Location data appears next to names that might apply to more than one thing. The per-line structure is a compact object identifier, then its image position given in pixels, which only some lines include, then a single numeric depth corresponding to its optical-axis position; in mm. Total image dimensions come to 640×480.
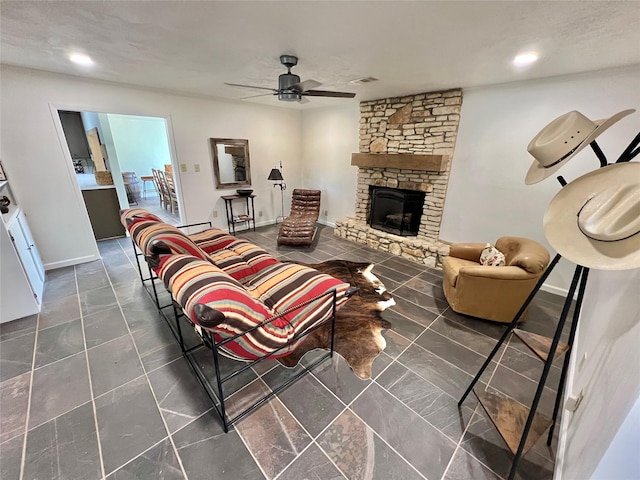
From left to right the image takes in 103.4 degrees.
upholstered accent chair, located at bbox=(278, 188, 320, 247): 4223
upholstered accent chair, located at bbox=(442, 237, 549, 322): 2201
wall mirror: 4535
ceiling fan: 2363
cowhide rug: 1988
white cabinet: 2229
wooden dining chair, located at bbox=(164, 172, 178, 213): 5836
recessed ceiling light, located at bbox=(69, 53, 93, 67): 2381
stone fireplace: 3539
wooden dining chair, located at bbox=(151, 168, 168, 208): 6298
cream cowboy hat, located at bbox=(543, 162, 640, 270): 684
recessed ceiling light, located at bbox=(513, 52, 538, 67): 2129
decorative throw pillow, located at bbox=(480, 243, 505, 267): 2449
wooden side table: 4836
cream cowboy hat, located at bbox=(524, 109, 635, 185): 897
